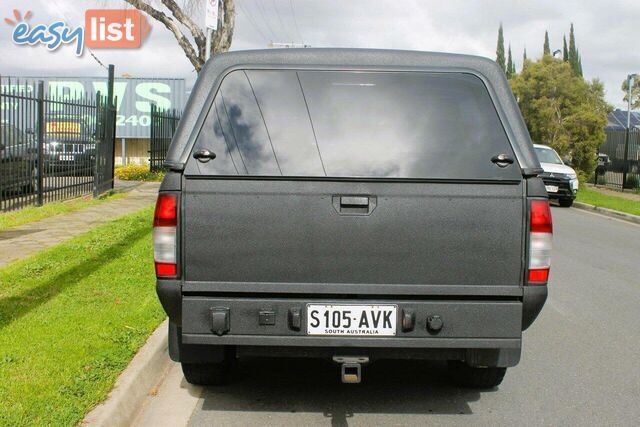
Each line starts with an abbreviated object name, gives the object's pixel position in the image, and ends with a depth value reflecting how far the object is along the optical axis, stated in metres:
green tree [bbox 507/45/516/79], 72.12
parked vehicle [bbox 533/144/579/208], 20.80
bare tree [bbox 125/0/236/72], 17.97
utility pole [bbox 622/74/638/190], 27.75
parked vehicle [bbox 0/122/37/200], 12.98
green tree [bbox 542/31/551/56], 68.38
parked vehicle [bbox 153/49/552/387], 3.88
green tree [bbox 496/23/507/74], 72.12
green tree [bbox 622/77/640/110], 52.95
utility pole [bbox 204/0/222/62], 12.62
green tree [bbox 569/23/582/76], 65.36
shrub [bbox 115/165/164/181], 25.58
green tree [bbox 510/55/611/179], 29.00
